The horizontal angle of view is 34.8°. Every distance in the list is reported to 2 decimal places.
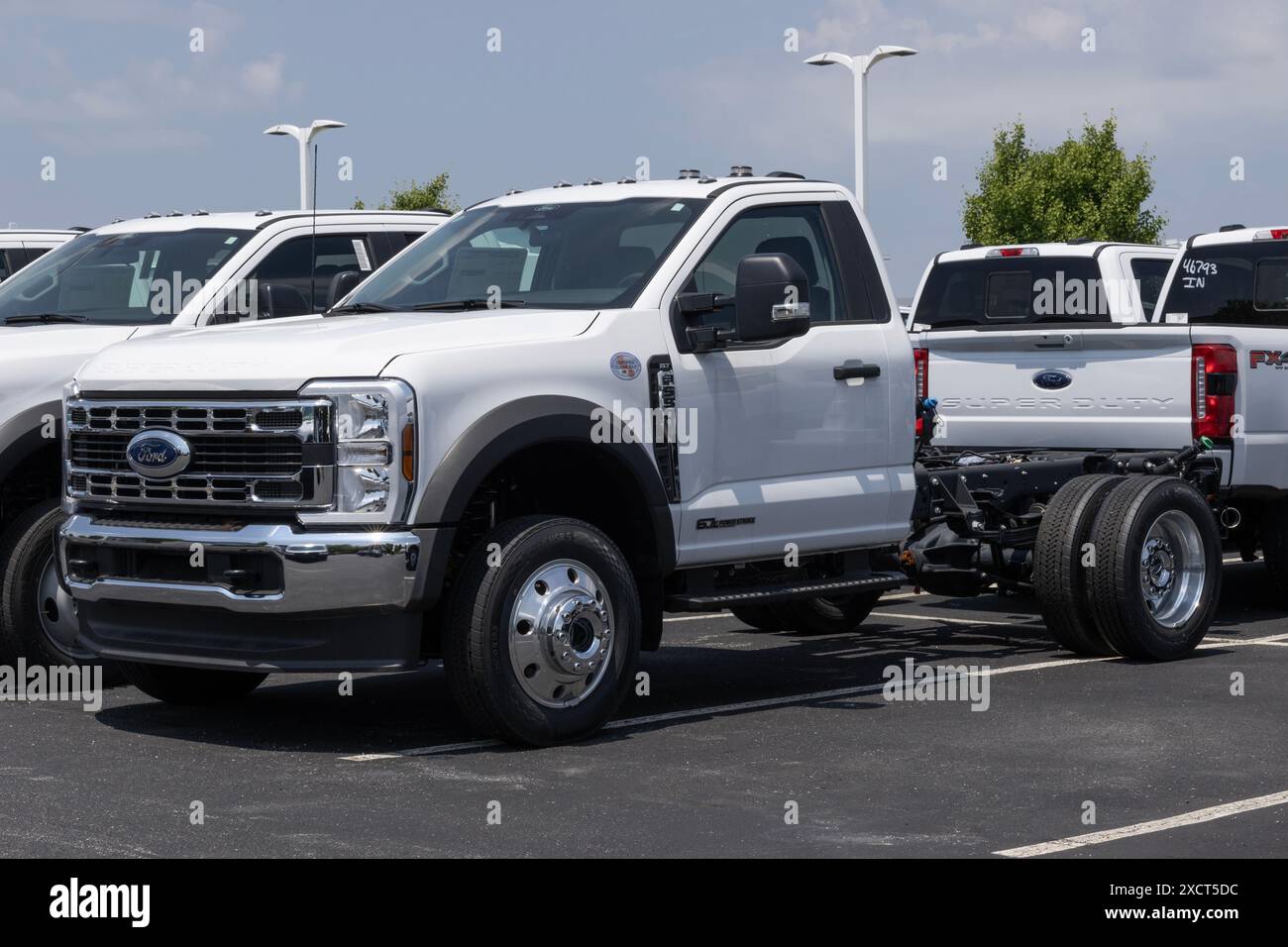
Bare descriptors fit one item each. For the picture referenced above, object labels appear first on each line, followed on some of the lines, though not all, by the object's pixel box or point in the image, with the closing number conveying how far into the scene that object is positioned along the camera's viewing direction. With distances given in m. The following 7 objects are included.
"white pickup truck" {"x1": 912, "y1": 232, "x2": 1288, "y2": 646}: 10.95
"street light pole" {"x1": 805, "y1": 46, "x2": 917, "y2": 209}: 26.74
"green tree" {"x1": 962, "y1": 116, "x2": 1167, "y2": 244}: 45.53
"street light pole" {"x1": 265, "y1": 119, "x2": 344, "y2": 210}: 20.47
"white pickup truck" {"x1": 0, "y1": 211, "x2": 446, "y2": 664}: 9.55
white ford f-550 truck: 7.54
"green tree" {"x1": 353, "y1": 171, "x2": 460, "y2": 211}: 46.31
